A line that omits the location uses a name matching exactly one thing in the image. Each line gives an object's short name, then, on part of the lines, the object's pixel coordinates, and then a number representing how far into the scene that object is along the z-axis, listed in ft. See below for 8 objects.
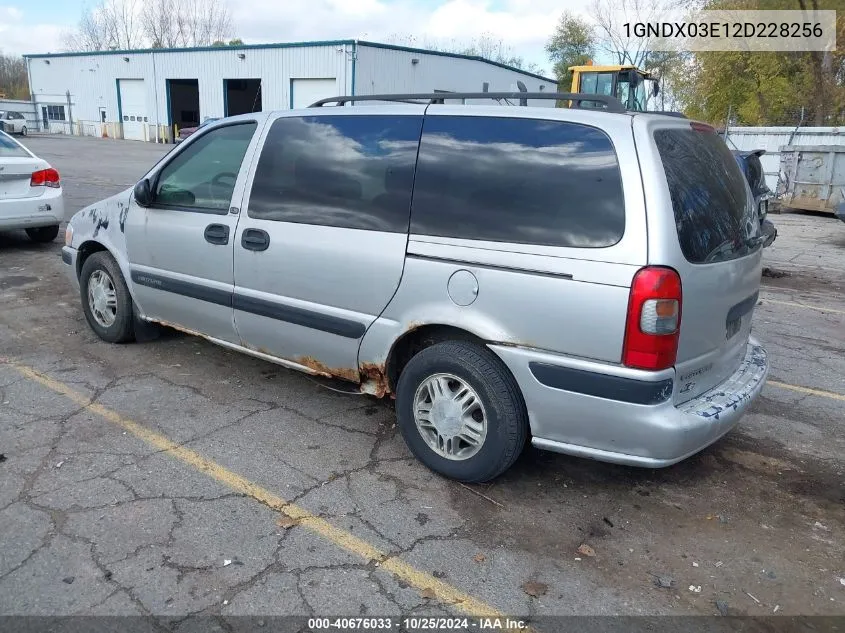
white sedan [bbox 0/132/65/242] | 27.25
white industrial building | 108.78
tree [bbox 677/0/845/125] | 99.20
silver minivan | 9.68
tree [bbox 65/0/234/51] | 234.99
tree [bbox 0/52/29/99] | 265.75
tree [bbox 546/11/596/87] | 207.82
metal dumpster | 53.16
